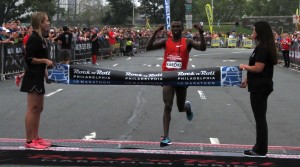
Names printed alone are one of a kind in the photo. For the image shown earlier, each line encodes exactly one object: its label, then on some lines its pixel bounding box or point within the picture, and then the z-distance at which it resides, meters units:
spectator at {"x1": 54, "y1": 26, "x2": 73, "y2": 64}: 21.14
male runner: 7.66
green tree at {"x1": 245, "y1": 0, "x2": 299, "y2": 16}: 117.50
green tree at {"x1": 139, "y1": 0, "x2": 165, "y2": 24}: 104.75
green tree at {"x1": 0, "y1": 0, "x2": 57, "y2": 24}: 60.76
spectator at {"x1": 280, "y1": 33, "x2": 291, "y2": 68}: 27.66
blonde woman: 7.18
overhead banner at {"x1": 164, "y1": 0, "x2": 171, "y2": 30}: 25.66
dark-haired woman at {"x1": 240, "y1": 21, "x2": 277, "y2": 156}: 6.74
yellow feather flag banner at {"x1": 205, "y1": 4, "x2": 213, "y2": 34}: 64.87
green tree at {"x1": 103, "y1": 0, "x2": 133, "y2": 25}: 97.81
